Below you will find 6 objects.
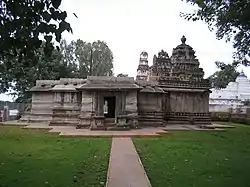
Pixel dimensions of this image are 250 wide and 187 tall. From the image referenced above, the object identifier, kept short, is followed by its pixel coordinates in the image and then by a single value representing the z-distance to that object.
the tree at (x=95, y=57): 33.73
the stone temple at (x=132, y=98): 13.16
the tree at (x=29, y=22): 2.37
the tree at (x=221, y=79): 37.25
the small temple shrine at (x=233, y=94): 31.25
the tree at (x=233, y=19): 5.97
